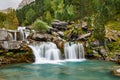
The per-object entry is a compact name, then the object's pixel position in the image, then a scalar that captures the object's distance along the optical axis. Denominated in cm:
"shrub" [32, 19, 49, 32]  3795
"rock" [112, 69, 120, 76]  2066
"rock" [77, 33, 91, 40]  3409
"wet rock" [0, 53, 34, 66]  2710
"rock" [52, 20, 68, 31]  4116
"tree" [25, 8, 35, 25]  6527
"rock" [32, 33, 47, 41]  3263
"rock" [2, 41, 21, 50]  2815
